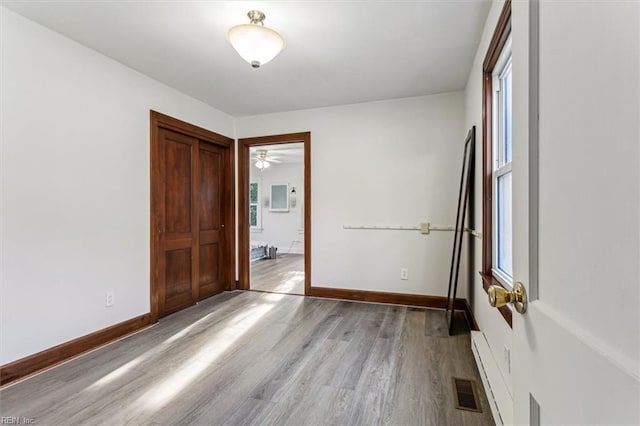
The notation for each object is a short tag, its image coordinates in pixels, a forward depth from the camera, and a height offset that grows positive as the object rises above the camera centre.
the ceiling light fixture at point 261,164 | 7.02 +1.10
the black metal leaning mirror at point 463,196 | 2.81 +0.15
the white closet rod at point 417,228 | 3.52 -0.18
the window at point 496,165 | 1.92 +0.32
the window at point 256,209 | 8.46 +0.09
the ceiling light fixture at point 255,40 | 2.00 +1.14
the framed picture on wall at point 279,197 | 8.22 +0.39
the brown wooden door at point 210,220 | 3.88 -0.10
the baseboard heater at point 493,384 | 1.49 -0.96
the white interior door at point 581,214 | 0.39 +0.00
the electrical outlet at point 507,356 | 1.62 -0.77
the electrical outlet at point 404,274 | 3.63 -0.73
